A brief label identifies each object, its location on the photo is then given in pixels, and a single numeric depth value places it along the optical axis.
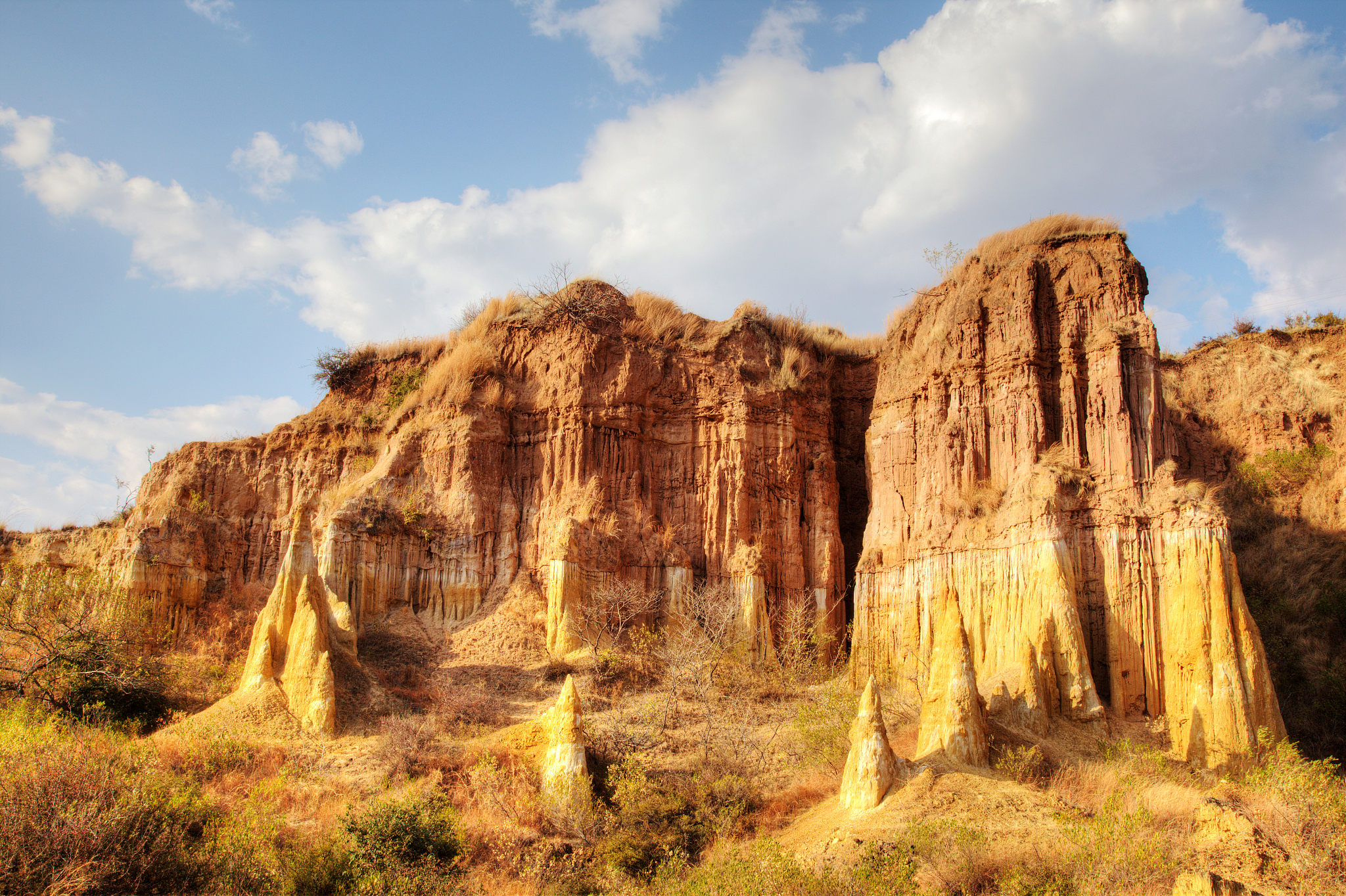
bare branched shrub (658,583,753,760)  22.91
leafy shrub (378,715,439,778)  19.30
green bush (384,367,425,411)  33.81
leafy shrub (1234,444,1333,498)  29.50
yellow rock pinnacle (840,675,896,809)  16.41
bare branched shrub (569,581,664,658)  26.77
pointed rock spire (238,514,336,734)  21.08
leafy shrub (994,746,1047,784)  17.34
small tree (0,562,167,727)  21.22
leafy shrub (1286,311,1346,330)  33.66
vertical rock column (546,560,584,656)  26.48
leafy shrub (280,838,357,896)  15.48
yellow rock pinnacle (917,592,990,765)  17.62
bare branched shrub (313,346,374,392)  35.25
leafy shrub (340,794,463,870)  16.00
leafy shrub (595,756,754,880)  16.73
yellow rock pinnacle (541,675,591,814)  18.02
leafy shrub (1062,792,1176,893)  13.74
